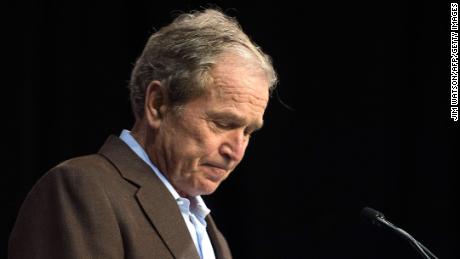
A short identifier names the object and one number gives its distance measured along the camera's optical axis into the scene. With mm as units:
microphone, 5367
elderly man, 5302
